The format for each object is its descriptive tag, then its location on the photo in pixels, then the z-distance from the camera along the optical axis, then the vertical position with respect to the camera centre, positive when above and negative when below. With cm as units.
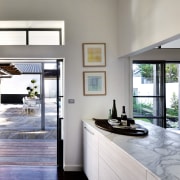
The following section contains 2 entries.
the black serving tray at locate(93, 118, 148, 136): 272 -47
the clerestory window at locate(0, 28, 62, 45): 448 +102
